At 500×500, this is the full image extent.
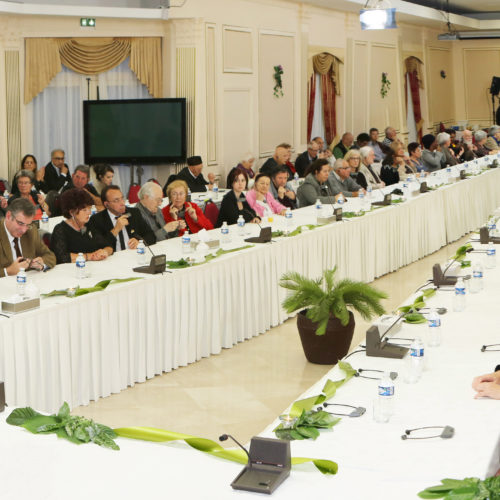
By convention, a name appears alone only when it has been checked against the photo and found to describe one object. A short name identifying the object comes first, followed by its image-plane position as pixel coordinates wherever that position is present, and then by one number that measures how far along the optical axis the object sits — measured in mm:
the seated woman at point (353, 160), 10547
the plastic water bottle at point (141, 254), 5781
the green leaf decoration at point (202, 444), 2666
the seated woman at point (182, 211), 7238
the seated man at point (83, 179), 9188
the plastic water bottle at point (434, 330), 4094
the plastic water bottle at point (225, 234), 6653
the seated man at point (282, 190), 8977
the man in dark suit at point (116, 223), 6543
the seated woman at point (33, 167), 10180
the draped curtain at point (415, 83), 18884
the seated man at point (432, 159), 13047
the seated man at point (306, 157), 12617
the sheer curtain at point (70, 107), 11086
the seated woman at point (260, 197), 8047
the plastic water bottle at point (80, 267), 5285
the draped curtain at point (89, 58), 10758
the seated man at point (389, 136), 15320
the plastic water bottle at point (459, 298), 4758
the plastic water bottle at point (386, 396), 3127
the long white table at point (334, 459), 2555
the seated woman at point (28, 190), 8648
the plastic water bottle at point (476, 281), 5199
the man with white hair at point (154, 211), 6762
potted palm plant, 5516
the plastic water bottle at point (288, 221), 7282
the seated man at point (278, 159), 11338
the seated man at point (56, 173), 10453
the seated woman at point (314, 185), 9023
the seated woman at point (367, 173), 10648
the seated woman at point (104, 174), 9281
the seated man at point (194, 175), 10375
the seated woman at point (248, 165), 11383
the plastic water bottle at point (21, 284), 4715
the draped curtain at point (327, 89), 14422
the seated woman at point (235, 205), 7777
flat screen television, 11211
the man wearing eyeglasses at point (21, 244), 5324
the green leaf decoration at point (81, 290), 4906
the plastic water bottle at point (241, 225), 7125
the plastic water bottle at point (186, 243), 6160
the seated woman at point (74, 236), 5840
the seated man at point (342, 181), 9844
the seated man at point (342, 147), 13758
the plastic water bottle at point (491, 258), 5914
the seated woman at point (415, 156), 12569
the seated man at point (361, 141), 14156
